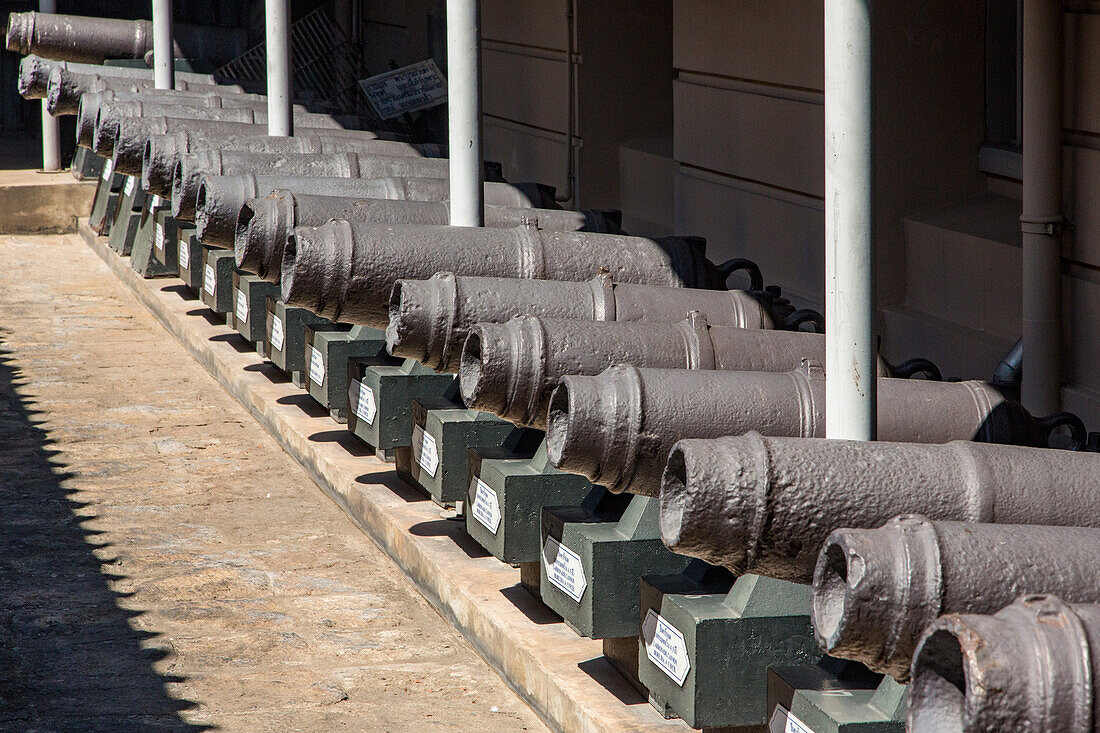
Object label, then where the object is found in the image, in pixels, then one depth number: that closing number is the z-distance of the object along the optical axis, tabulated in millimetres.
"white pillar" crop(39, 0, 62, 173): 32312
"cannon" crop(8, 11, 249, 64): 28344
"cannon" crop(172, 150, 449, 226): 14828
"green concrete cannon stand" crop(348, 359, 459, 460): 12102
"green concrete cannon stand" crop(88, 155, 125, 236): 26344
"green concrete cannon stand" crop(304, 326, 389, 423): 13578
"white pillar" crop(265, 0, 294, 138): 18109
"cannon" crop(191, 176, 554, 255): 13258
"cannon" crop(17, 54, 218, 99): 25859
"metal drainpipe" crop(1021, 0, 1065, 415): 10641
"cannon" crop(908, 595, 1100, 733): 4426
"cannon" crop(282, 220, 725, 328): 10547
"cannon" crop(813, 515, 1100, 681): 5367
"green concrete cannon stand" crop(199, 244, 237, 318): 18250
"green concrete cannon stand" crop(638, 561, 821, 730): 7125
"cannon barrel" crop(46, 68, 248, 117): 22780
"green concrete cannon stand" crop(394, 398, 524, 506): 10820
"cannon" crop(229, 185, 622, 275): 11844
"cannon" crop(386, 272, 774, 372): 9586
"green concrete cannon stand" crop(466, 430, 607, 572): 9445
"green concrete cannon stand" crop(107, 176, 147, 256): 24344
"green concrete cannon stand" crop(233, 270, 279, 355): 16797
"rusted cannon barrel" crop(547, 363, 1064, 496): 7453
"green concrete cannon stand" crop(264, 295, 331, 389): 15070
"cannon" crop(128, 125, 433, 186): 16187
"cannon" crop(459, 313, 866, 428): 8609
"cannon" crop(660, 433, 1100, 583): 6207
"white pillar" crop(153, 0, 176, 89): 24281
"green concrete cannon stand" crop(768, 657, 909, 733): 6094
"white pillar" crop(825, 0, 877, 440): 7125
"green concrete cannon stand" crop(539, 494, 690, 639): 8172
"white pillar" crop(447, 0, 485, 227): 12602
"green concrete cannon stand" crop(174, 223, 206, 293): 20422
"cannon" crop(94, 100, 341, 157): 19203
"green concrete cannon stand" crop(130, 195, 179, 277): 22187
